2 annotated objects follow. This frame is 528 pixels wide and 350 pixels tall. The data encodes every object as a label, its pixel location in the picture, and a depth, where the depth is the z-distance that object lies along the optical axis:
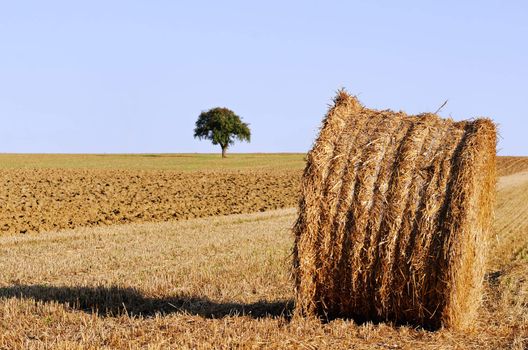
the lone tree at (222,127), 146.37
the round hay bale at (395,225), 14.40
